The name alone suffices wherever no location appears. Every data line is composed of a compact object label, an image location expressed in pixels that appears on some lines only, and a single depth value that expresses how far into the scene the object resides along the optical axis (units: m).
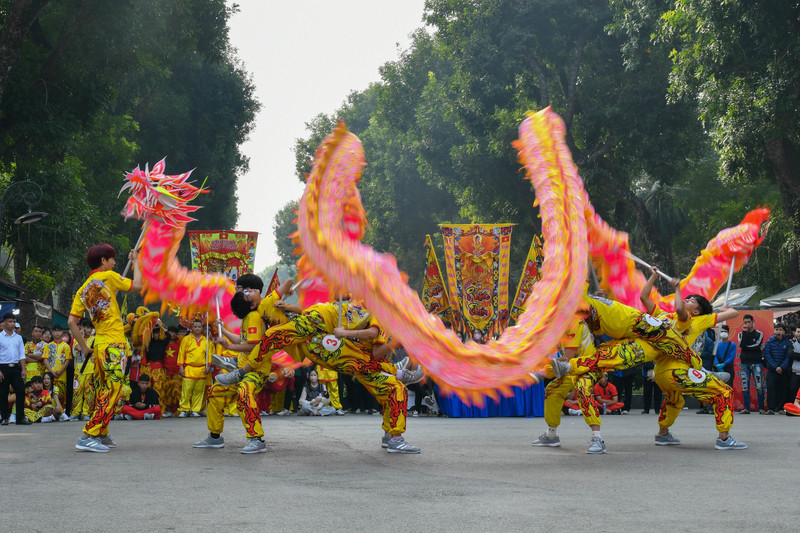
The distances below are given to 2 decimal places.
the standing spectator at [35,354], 14.04
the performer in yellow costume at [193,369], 14.31
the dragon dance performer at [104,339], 7.97
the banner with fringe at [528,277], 15.30
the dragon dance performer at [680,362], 8.19
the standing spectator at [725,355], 15.45
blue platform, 14.91
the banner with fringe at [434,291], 15.52
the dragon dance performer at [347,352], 7.82
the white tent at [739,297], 22.58
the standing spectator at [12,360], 12.28
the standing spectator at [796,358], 14.04
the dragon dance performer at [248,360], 7.88
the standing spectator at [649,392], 15.77
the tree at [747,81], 17.16
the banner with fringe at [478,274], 15.43
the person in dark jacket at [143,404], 14.39
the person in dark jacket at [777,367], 14.71
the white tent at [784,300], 16.88
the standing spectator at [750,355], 15.18
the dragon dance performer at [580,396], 8.24
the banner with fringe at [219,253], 14.12
